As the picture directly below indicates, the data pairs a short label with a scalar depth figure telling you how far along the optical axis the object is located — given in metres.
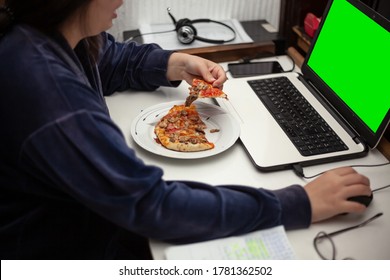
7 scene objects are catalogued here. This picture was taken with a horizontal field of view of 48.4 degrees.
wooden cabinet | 1.66
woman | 0.75
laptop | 1.06
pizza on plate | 1.08
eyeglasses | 0.84
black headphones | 1.65
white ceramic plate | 1.07
